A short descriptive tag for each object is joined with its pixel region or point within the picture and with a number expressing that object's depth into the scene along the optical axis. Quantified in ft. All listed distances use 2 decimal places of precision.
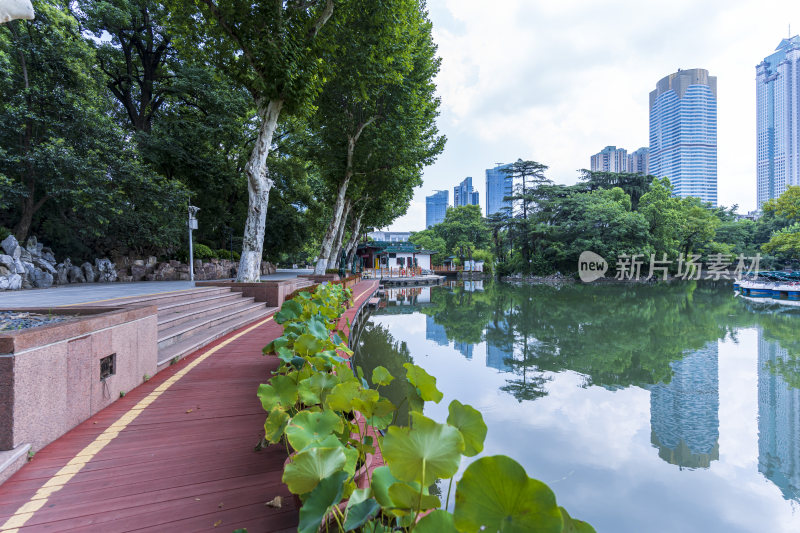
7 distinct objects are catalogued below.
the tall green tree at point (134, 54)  48.11
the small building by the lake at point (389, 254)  128.57
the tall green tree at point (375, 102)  35.04
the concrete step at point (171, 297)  19.63
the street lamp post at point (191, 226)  45.29
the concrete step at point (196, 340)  14.43
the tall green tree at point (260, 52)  27.25
